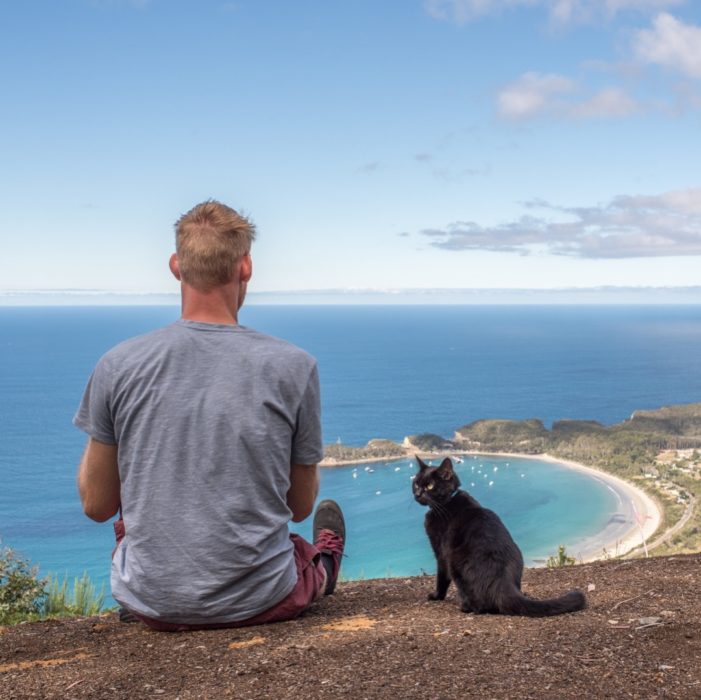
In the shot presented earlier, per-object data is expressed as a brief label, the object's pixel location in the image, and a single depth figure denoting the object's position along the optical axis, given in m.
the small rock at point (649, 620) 3.85
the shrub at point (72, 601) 6.39
